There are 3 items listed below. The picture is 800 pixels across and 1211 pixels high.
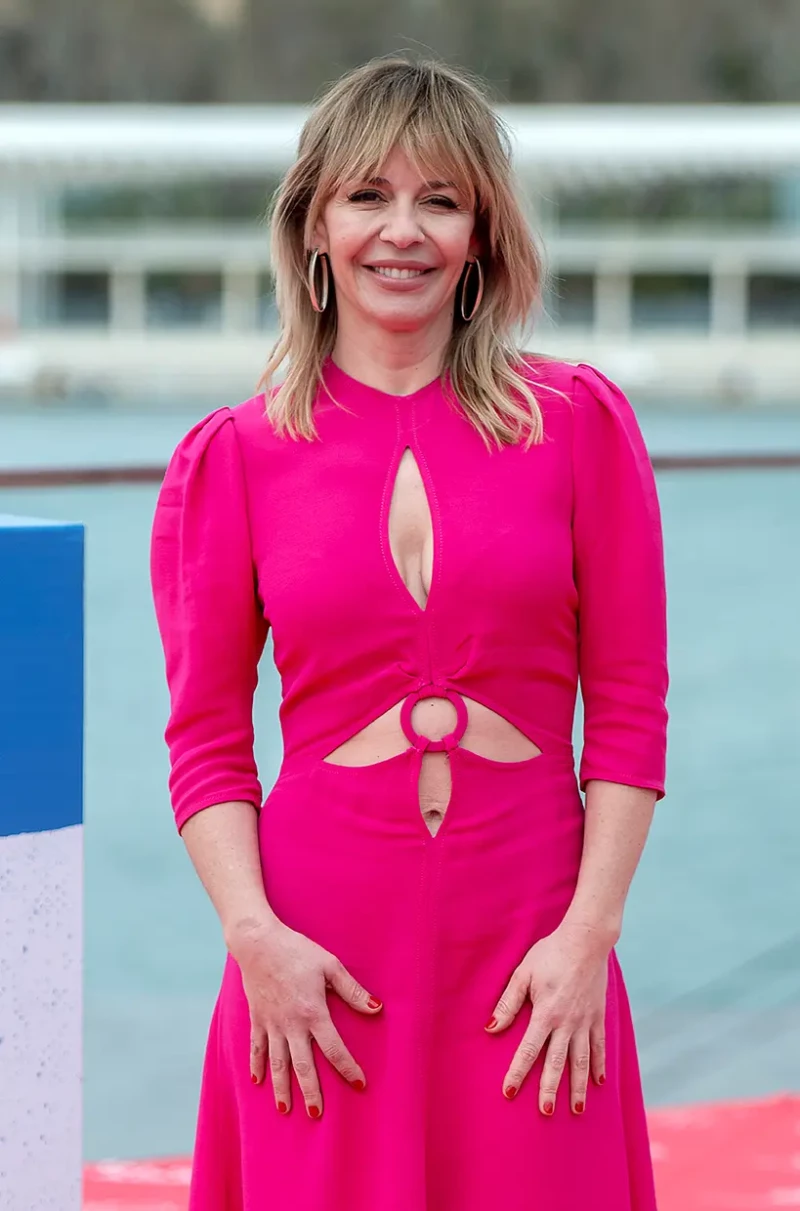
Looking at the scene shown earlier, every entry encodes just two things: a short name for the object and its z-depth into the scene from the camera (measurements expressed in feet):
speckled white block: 11.70
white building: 166.03
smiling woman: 10.95
